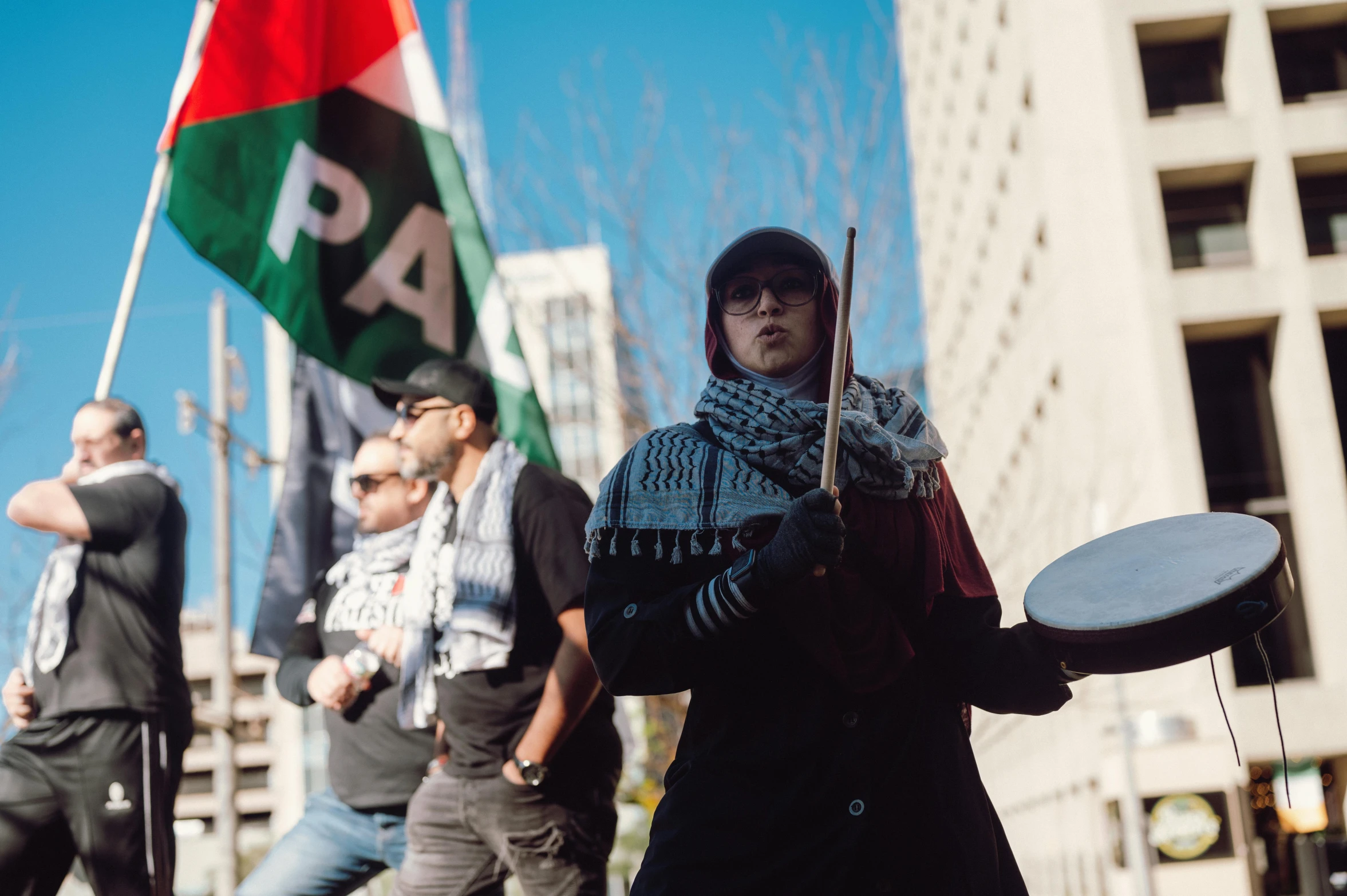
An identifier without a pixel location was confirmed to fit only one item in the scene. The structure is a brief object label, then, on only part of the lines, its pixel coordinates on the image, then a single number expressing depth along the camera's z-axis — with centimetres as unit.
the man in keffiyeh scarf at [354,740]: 448
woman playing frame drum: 232
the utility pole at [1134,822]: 2080
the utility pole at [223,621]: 1320
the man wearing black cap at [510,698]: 402
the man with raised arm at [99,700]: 423
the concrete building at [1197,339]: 2452
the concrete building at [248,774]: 5066
